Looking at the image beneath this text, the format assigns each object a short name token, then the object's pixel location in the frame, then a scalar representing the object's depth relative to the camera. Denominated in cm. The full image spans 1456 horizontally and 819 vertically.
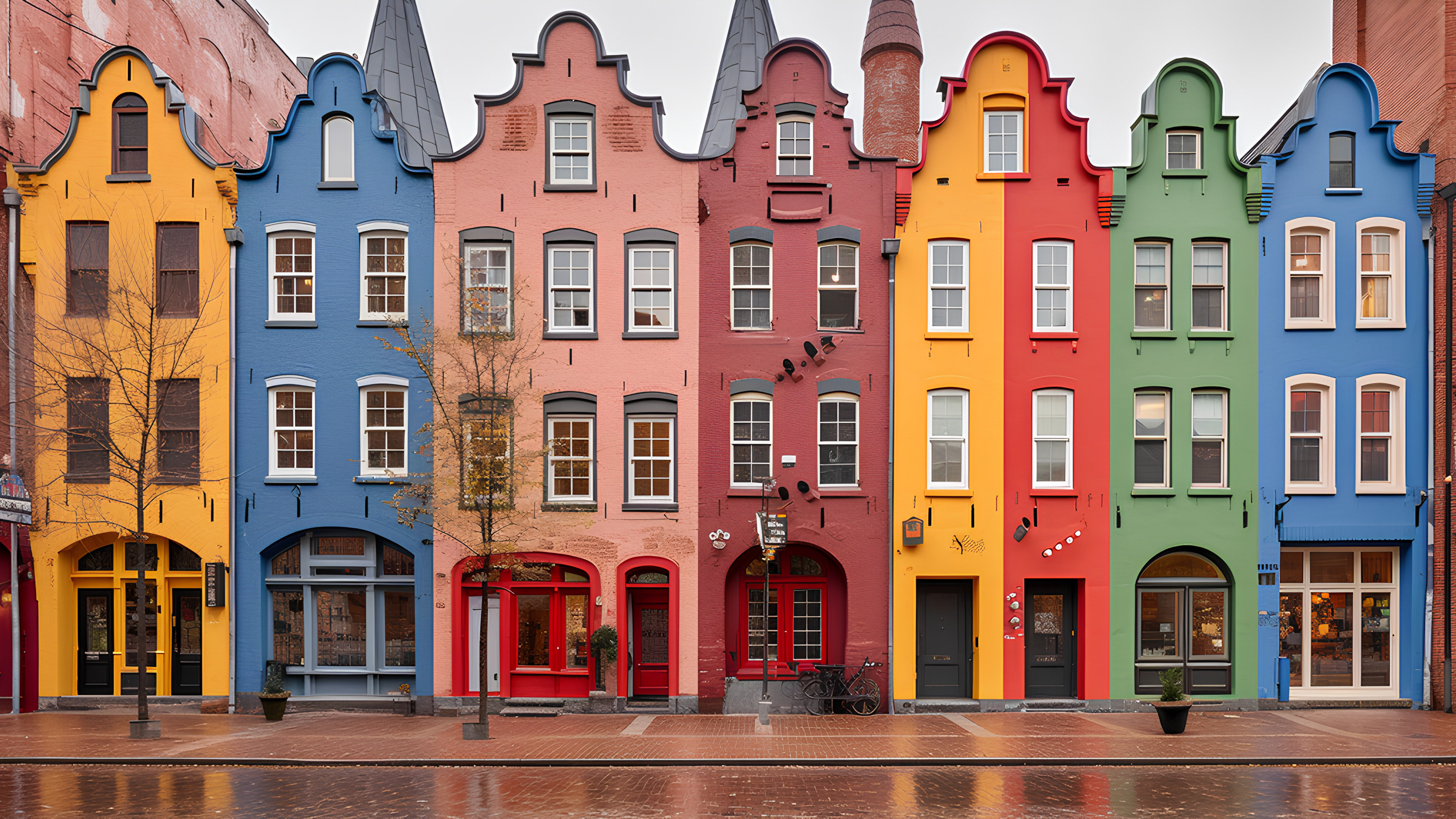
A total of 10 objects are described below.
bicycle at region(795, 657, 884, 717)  1678
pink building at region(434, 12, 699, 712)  1725
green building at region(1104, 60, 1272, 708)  1727
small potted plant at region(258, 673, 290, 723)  1639
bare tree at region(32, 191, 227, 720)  1731
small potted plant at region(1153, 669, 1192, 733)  1469
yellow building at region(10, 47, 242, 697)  1741
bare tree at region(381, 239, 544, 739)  1528
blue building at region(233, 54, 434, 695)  1744
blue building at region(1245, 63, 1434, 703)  1728
